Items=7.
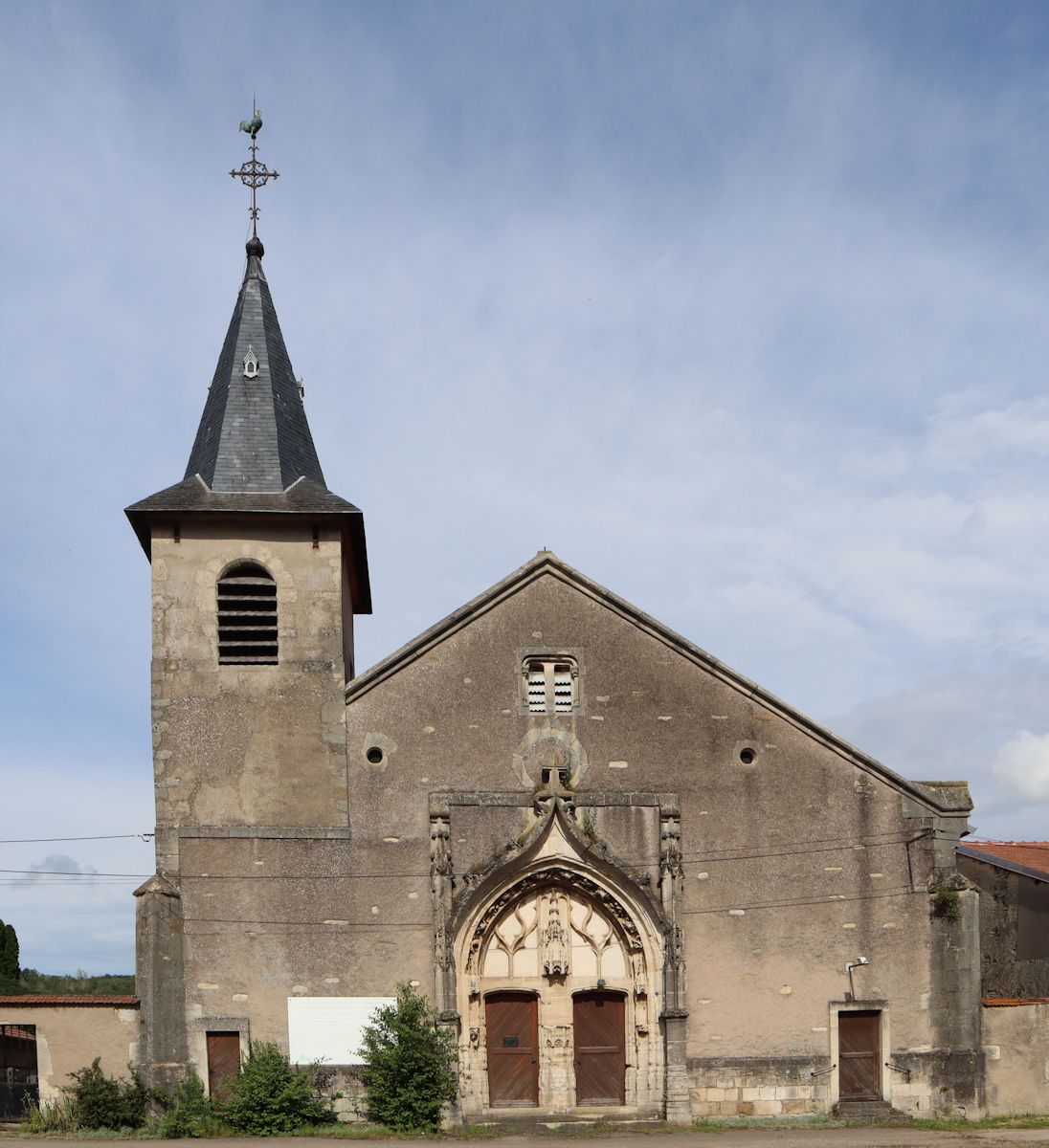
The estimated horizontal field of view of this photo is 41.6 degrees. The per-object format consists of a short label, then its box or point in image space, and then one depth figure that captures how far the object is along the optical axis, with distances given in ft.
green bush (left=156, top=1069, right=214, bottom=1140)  54.29
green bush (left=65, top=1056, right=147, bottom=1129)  54.13
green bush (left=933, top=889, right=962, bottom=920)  59.52
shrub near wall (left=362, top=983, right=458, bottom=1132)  55.83
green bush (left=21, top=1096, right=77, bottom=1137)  54.65
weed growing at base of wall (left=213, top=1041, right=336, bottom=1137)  54.80
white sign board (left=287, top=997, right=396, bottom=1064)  57.41
